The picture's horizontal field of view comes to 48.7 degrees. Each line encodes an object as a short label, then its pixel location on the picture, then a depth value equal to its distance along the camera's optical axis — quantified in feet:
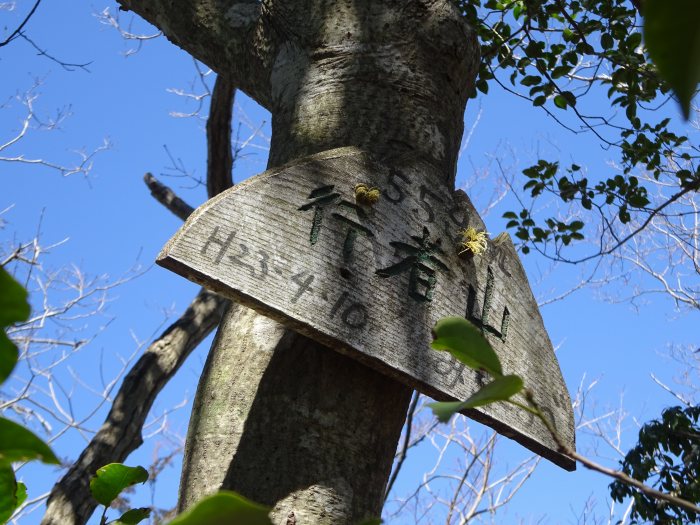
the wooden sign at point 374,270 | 3.48
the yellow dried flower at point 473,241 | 4.37
